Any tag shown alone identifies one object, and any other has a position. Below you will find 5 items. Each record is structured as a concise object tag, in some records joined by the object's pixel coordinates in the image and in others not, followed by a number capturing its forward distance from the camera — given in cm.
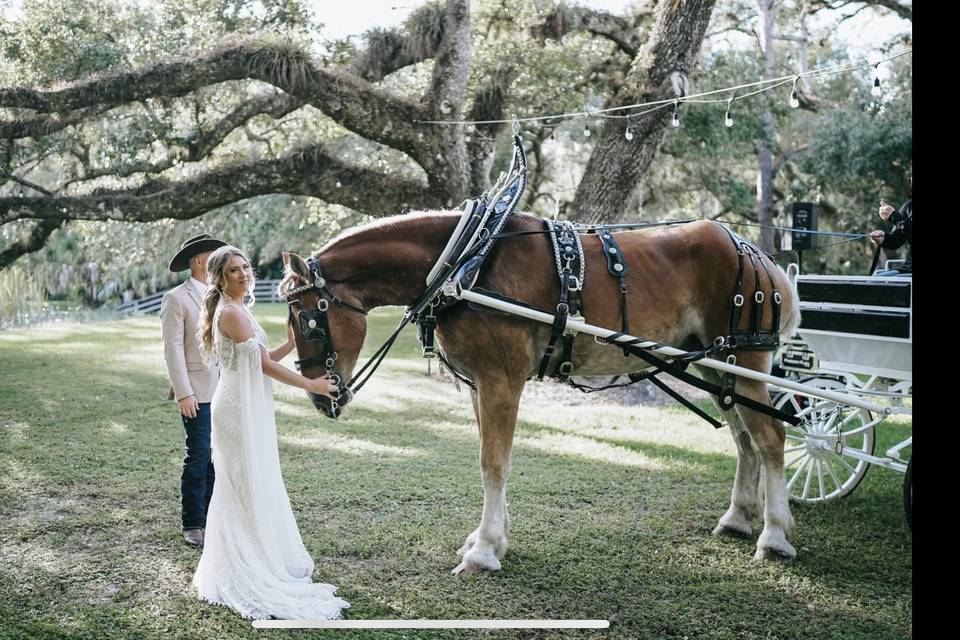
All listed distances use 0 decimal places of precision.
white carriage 469
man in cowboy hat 464
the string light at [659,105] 619
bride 398
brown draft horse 440
